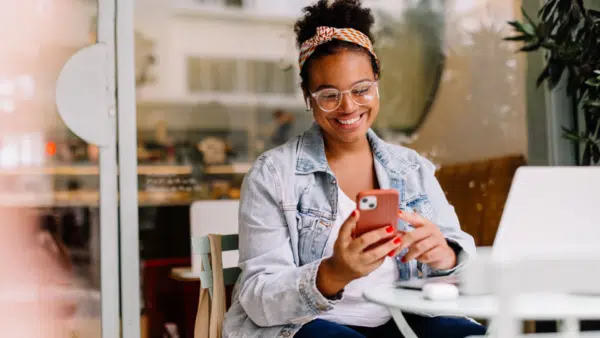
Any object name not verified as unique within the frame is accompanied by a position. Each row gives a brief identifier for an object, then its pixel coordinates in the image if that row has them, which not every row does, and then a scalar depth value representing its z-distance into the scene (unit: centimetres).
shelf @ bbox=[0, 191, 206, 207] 298
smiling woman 177
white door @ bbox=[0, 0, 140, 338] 275
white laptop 139
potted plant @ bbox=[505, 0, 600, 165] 311
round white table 125
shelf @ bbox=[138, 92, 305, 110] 546
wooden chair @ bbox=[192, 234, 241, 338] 199
